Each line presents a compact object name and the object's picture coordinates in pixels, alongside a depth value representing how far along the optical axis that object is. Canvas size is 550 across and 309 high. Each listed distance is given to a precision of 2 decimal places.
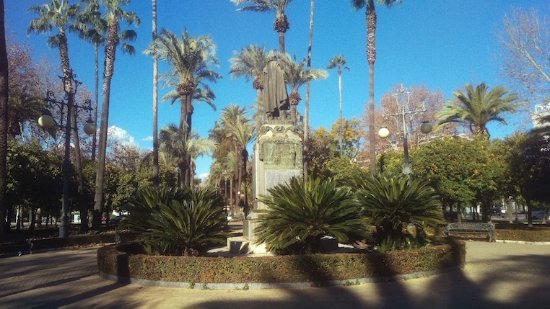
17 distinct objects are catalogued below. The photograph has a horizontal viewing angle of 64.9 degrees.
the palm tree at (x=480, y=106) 32.16
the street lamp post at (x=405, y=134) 16.55
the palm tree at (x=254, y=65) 38.44
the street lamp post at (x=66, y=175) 19.57
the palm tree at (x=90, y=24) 32.12
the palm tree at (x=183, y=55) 33.00
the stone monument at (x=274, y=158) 12.42
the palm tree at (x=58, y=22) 31.52
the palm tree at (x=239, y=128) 43.16
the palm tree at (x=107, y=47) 27.44
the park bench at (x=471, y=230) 20.97
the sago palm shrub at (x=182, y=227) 10.14
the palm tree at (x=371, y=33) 26.86
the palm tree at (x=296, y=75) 34.31
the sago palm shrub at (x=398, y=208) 10.95
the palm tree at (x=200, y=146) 34.81
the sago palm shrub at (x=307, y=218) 9.50
